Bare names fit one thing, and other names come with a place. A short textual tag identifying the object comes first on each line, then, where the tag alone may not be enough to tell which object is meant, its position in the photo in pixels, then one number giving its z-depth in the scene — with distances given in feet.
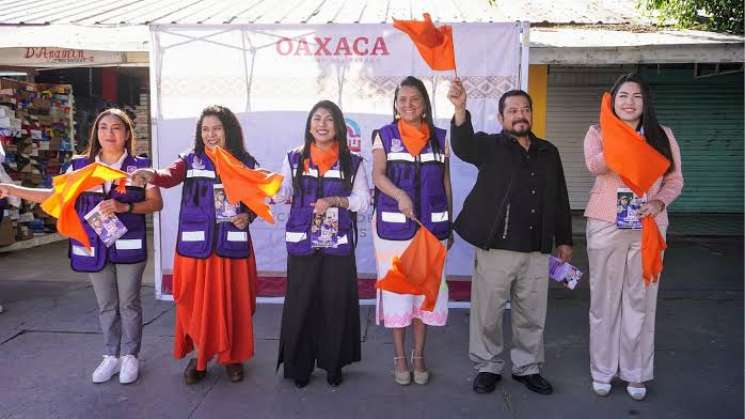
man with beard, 11.46
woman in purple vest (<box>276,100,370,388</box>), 11.66
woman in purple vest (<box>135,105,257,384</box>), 11.75
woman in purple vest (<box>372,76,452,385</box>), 11.62
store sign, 22.21
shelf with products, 25.45
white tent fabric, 16.71
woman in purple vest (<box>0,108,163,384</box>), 11.64
